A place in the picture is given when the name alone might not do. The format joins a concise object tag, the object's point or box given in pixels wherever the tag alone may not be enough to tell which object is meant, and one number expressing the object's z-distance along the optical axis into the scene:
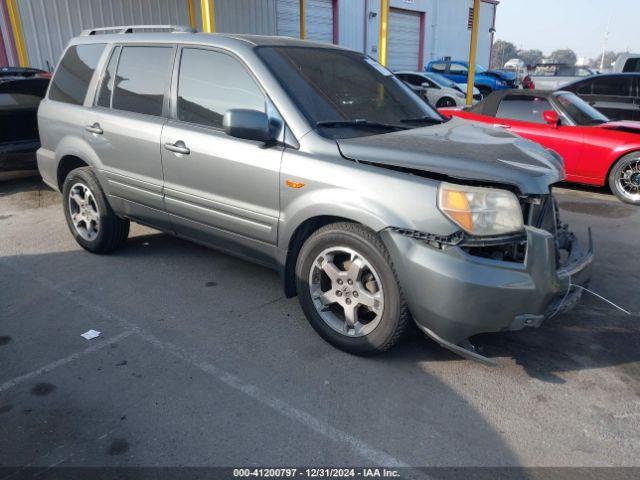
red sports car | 6.95
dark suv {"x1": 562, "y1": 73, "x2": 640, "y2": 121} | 9.61
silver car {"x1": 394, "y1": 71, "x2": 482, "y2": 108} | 16.52
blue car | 20.31
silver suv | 2.77
